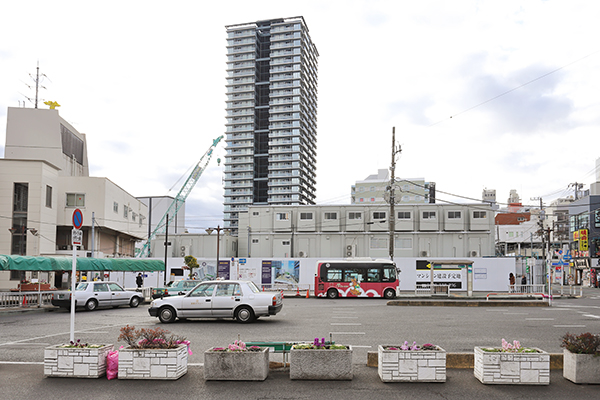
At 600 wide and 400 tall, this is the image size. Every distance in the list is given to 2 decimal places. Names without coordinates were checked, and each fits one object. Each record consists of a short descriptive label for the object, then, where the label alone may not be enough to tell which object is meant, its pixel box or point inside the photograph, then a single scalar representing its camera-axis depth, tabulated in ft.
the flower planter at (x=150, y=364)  27.99
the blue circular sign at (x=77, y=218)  34.60
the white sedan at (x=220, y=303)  60.23
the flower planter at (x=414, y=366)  27.30
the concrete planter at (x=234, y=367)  27.91
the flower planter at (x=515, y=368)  26.81
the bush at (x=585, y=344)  27.37
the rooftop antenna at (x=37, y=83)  221.25
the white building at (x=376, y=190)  354.13
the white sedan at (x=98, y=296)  82.17
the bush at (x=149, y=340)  28.63
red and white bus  118.21
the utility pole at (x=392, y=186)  127.03
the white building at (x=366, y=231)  198.59
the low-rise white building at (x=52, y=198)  153.89
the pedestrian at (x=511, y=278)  145.02
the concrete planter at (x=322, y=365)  27.86
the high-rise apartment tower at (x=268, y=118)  469.16
